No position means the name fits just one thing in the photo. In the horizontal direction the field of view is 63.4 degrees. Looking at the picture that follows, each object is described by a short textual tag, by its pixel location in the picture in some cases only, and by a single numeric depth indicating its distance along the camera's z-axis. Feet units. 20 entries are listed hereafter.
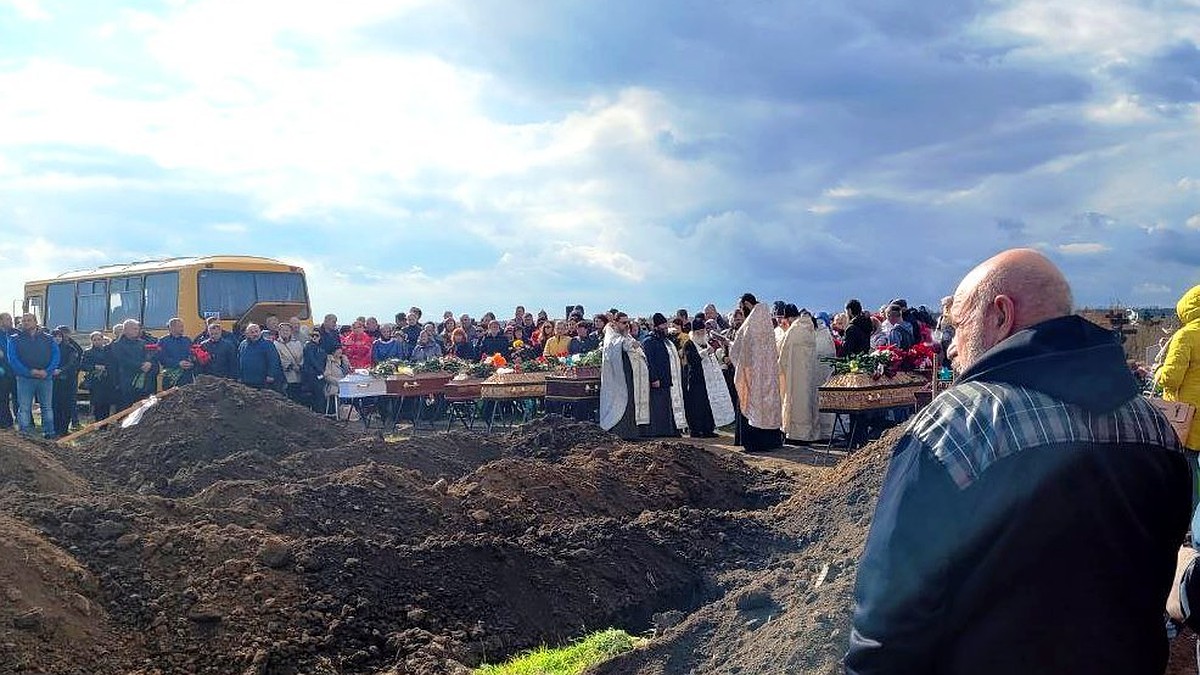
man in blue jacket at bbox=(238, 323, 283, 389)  57.62
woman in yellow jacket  20.90
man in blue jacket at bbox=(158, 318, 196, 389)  57.88
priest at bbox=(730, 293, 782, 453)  47.37
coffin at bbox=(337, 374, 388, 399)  56.80
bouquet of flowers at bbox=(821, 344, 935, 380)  37.37
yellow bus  68.03
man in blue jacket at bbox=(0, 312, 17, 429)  54.65
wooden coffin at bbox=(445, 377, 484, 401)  54.03
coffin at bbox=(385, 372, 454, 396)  56.13
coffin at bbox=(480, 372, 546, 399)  51.42
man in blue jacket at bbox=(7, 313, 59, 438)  53.16
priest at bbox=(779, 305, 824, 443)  46.93
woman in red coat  65.46
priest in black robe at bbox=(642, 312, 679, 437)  51.26
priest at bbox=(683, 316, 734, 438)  52.54
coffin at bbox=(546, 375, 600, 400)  52.19
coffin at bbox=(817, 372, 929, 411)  36.63
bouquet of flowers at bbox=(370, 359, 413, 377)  57.44
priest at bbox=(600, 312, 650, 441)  51.57
